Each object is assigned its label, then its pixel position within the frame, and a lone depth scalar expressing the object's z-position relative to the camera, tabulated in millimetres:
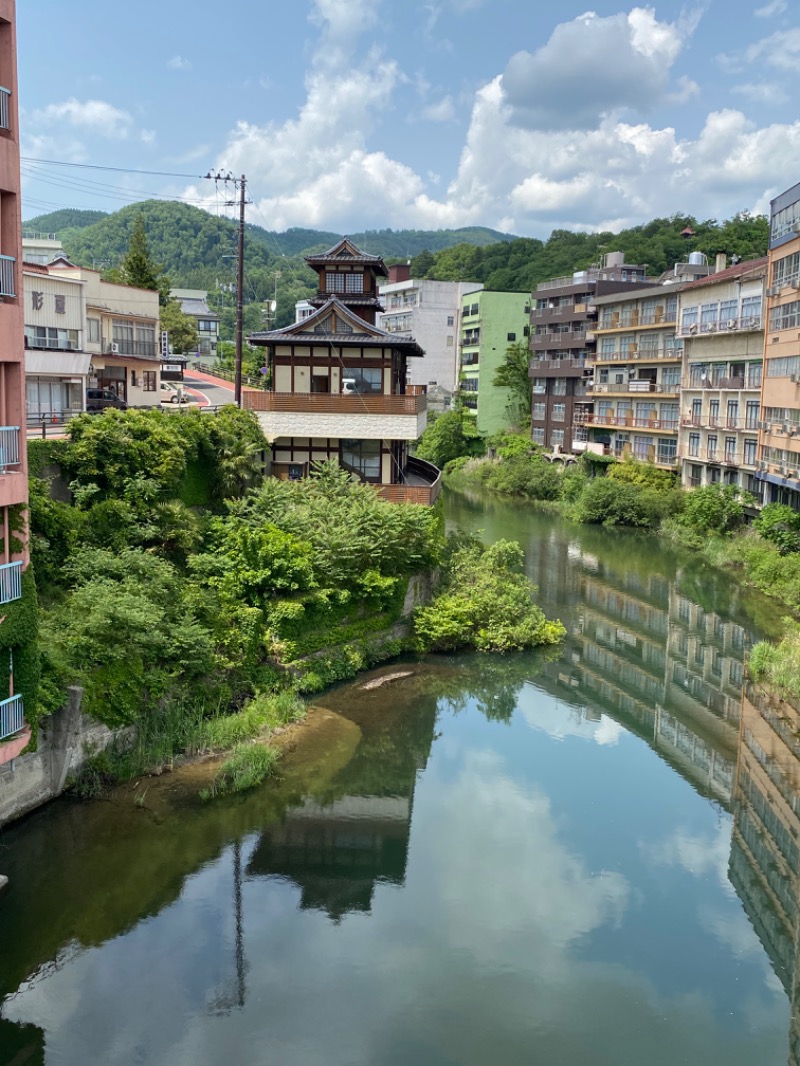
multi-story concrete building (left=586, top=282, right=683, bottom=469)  58094
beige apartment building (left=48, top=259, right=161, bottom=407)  40031
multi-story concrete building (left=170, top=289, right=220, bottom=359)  109062
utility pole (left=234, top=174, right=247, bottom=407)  36156
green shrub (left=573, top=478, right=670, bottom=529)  54406
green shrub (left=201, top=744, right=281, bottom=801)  19953
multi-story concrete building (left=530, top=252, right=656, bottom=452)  68875
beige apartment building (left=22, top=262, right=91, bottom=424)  32188
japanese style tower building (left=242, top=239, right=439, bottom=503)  34625
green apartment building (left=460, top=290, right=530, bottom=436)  82812
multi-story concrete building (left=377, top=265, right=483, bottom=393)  91438
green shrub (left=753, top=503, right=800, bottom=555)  39750
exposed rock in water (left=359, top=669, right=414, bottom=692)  26531
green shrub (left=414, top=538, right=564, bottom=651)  29547
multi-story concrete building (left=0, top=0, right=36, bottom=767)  15078
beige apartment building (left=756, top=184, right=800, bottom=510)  39594
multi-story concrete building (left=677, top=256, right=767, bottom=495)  47406
